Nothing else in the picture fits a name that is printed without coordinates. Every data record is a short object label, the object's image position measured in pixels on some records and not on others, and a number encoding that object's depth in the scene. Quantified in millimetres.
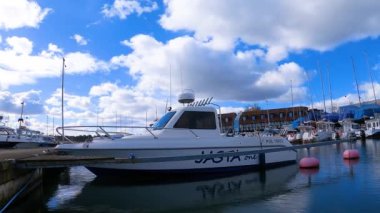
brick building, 92750
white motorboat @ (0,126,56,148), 39844
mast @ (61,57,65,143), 35100
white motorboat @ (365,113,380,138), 56219
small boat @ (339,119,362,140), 53625
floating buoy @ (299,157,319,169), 18609
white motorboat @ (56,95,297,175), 13961
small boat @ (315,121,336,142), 51531
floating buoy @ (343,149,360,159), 22247
